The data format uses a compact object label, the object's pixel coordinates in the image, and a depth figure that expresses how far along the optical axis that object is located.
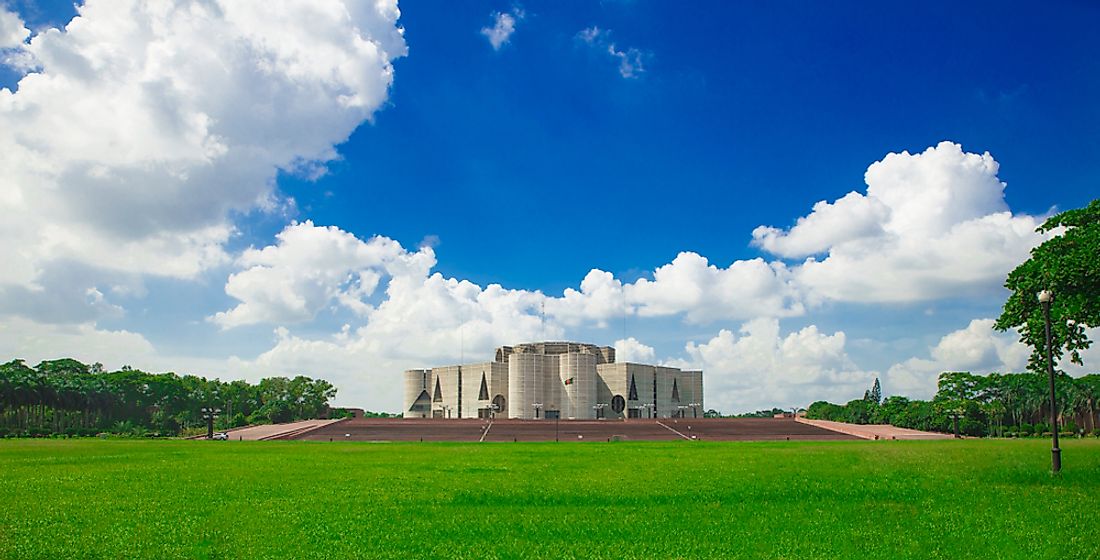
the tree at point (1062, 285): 17.38
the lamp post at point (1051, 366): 17.16
